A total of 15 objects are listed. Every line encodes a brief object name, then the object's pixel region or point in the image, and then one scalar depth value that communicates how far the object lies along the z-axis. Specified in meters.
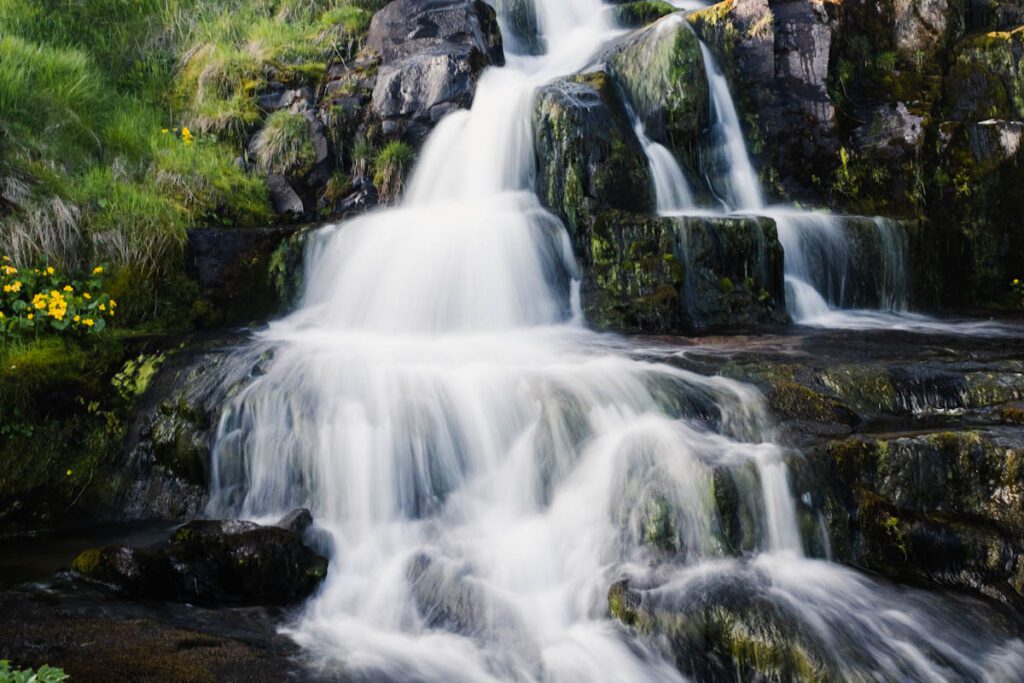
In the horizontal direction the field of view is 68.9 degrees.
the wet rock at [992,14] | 10.10
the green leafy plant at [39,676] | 1.85
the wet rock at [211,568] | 3.59
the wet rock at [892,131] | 8.80
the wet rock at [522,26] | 11.07
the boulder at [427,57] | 8.99
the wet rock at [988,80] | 9.01
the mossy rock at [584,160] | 7.50
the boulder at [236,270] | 6.98
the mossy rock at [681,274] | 6.73
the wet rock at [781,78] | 9.09
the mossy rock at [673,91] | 8.69
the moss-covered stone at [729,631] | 3.12
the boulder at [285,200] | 8.66
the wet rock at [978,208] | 8.46
